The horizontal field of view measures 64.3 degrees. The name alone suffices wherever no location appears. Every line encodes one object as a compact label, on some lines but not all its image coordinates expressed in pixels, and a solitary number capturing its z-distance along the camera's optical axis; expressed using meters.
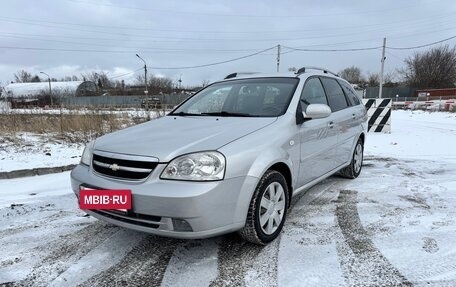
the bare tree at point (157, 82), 70.14
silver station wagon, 2.69
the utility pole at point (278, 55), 41.22
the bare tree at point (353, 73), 80.28
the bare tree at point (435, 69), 57.66
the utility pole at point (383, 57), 37.22
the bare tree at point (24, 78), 95.06
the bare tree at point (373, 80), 70.96
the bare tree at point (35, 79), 97.37
